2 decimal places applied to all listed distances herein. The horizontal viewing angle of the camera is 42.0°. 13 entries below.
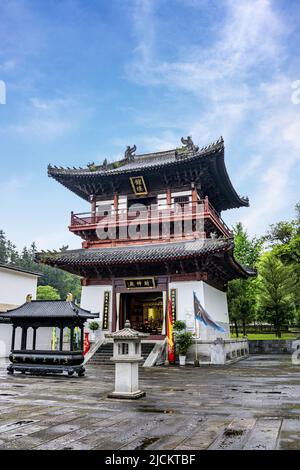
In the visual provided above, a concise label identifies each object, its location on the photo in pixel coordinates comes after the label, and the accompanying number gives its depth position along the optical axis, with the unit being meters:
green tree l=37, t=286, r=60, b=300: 63.16
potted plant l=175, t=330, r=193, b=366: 20.83
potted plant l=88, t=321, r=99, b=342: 23.70
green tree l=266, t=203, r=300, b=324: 36.97
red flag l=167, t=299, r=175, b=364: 21.31
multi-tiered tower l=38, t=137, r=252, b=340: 23.11
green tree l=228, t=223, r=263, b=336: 36.47
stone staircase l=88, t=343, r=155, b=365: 21.37
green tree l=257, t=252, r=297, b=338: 35.66
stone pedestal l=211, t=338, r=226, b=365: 20.80
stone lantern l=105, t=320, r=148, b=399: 10.45
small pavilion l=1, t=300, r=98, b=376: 16.31
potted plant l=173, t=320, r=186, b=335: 21.67
